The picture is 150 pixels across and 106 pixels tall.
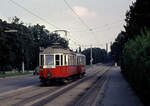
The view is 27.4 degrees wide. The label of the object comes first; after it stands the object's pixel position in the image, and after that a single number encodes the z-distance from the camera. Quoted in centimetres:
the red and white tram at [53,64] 2486
